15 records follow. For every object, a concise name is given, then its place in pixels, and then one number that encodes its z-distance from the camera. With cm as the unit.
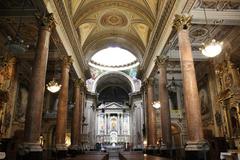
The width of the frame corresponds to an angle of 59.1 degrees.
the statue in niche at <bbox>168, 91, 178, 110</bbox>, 2145
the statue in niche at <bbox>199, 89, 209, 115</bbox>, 1584
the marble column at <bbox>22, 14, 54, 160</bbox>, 681
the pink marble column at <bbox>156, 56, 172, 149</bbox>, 1131
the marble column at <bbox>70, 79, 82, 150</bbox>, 1480
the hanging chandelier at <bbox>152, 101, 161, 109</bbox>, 1398
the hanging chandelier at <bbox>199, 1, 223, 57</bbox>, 722
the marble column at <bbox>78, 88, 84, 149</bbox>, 1667
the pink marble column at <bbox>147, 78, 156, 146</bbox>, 1522
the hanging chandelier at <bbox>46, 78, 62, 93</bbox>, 1078
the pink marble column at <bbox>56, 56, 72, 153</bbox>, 1084
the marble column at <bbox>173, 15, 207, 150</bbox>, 718
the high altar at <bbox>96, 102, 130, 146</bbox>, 3542
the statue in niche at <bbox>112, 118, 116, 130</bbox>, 3686
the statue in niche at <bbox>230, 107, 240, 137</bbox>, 1103
